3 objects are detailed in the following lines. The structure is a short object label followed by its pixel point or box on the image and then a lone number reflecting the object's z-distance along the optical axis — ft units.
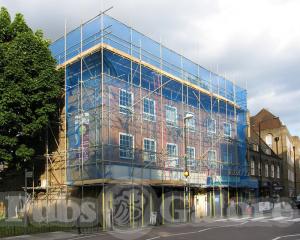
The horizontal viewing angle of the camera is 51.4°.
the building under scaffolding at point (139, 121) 60.15
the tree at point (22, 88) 57.31
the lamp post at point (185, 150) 61.79
